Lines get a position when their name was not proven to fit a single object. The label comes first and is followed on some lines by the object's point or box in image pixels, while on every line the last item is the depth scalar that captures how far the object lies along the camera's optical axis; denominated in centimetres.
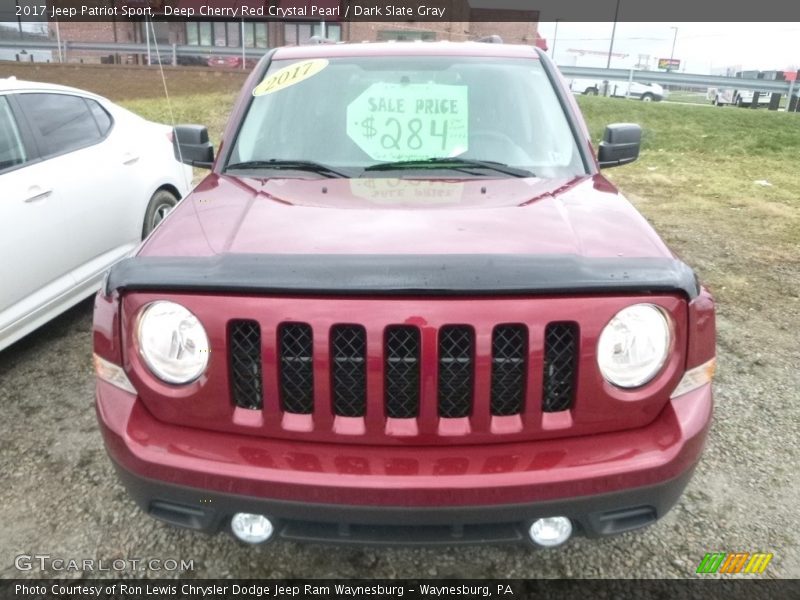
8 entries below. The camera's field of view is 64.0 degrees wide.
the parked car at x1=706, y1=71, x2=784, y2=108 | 3198
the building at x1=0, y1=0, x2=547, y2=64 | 3009
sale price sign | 274
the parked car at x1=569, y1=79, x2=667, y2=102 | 3791
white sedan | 341
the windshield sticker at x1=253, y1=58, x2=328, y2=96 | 301
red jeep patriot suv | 164
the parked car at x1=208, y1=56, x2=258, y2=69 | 2294
